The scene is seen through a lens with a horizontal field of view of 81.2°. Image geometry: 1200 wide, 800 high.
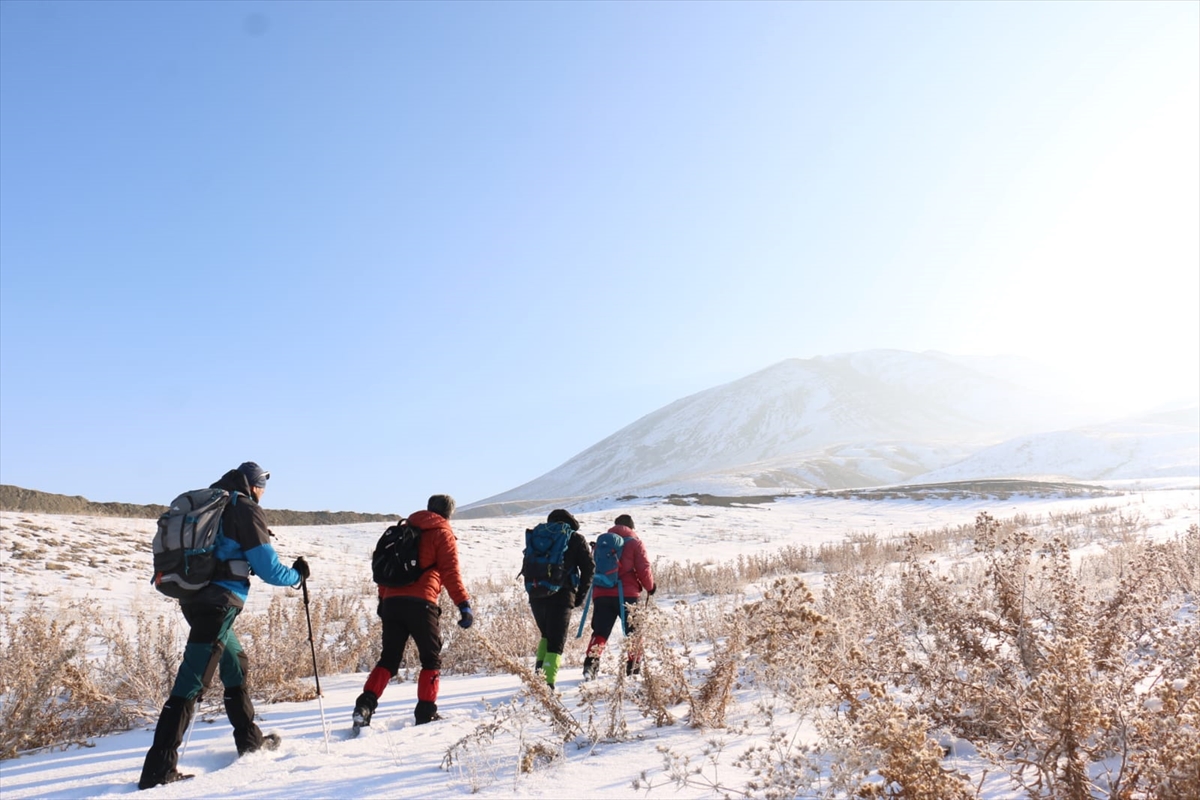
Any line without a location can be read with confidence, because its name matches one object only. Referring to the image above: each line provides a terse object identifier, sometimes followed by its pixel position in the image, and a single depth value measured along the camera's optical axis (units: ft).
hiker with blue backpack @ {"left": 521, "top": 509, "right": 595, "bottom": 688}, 20.62
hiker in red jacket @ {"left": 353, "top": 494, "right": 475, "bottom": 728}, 16.52
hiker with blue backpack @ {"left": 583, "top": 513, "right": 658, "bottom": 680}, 22.79
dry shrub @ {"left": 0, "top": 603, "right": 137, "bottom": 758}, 15.15
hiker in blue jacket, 12.96
